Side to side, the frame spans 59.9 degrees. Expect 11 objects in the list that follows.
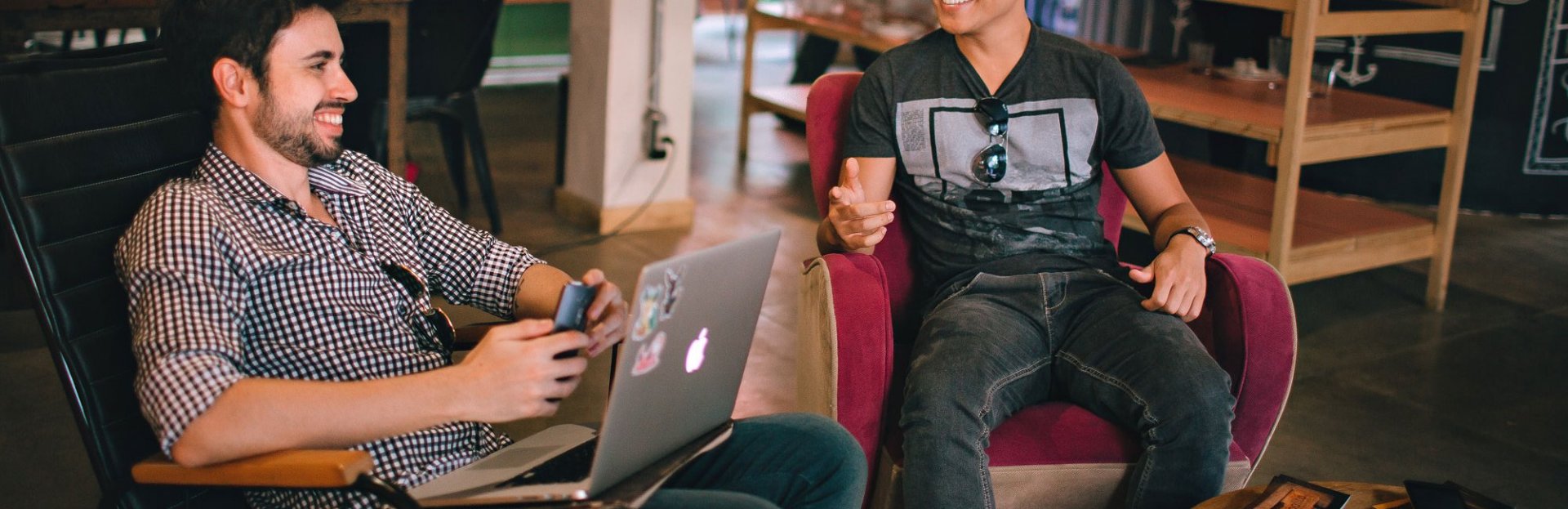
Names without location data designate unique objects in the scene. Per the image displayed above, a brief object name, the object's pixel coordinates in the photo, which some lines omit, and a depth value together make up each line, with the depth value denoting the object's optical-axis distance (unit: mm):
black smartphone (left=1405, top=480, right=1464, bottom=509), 1677
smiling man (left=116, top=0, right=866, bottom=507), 1384
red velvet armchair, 2023
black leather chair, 1576
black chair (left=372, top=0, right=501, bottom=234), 4047
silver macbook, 1360
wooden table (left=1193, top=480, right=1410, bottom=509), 1738
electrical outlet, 4383
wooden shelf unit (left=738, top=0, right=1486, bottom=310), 3488
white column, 4258
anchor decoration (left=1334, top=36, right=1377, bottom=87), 5184
